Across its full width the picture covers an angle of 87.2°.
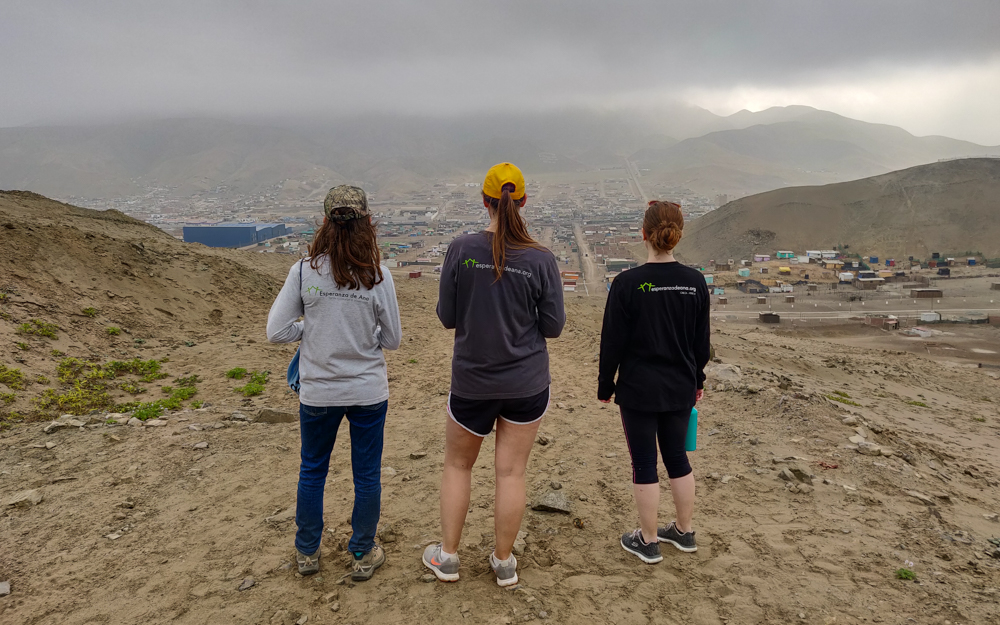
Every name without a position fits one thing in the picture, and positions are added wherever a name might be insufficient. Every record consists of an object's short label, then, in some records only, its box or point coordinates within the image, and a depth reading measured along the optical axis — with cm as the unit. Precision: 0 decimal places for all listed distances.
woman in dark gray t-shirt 249
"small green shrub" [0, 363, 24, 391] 581
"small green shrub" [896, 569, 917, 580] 296
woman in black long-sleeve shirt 278
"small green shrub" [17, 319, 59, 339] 721
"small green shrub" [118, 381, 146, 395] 668
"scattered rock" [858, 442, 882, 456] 501
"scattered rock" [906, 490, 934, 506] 401
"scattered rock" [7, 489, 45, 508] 369
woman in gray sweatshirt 263
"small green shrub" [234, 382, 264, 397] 702
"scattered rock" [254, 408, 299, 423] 588
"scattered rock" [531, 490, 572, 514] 376
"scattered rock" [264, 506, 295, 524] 360
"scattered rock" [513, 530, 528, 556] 322
